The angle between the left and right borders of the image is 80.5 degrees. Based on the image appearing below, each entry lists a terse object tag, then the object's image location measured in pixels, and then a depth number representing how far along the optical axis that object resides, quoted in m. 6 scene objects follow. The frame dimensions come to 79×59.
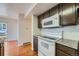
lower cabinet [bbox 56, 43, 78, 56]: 0.64
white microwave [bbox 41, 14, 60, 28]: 1.06
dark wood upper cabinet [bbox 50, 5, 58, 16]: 1.12
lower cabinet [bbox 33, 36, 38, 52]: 1.76
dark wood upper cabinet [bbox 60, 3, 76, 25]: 0.78
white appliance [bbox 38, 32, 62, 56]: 1.01
